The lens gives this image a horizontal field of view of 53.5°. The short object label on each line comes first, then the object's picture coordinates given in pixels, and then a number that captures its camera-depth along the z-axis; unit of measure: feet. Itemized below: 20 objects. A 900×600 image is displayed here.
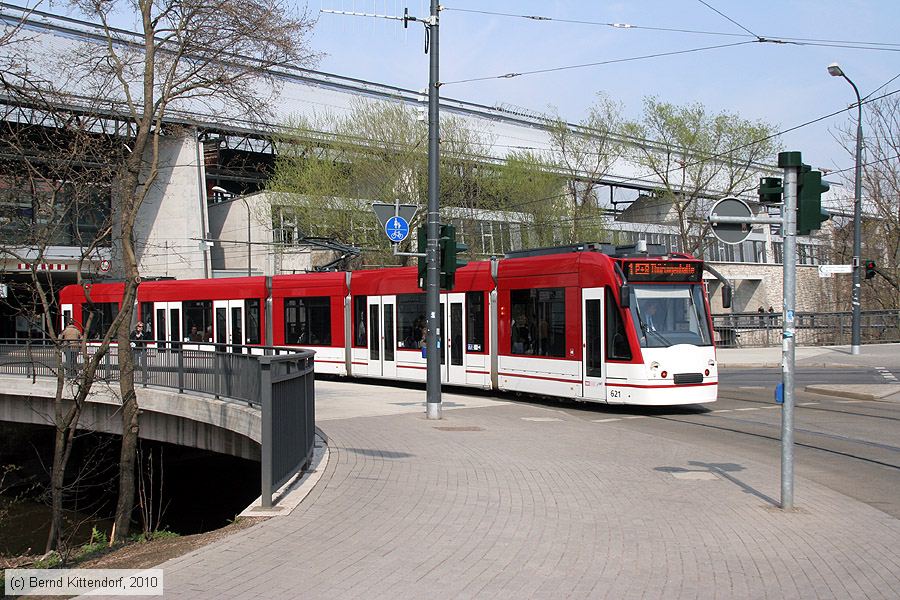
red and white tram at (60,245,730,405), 55.72
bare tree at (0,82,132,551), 46.06
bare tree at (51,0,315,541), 48.80
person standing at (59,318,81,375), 59.78
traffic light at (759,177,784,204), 28.46
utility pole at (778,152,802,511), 27.43
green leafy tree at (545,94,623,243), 144.77
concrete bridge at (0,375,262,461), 45.80
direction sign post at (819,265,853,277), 93.48
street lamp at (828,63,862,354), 103.91
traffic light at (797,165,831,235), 27.81
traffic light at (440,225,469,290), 53.50
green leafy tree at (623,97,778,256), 135.33
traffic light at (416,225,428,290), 53.62
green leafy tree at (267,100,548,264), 121.90
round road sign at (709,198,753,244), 28.40
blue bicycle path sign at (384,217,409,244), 56.29
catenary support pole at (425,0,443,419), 53.26
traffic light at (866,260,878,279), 104.94
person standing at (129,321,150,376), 58.65
